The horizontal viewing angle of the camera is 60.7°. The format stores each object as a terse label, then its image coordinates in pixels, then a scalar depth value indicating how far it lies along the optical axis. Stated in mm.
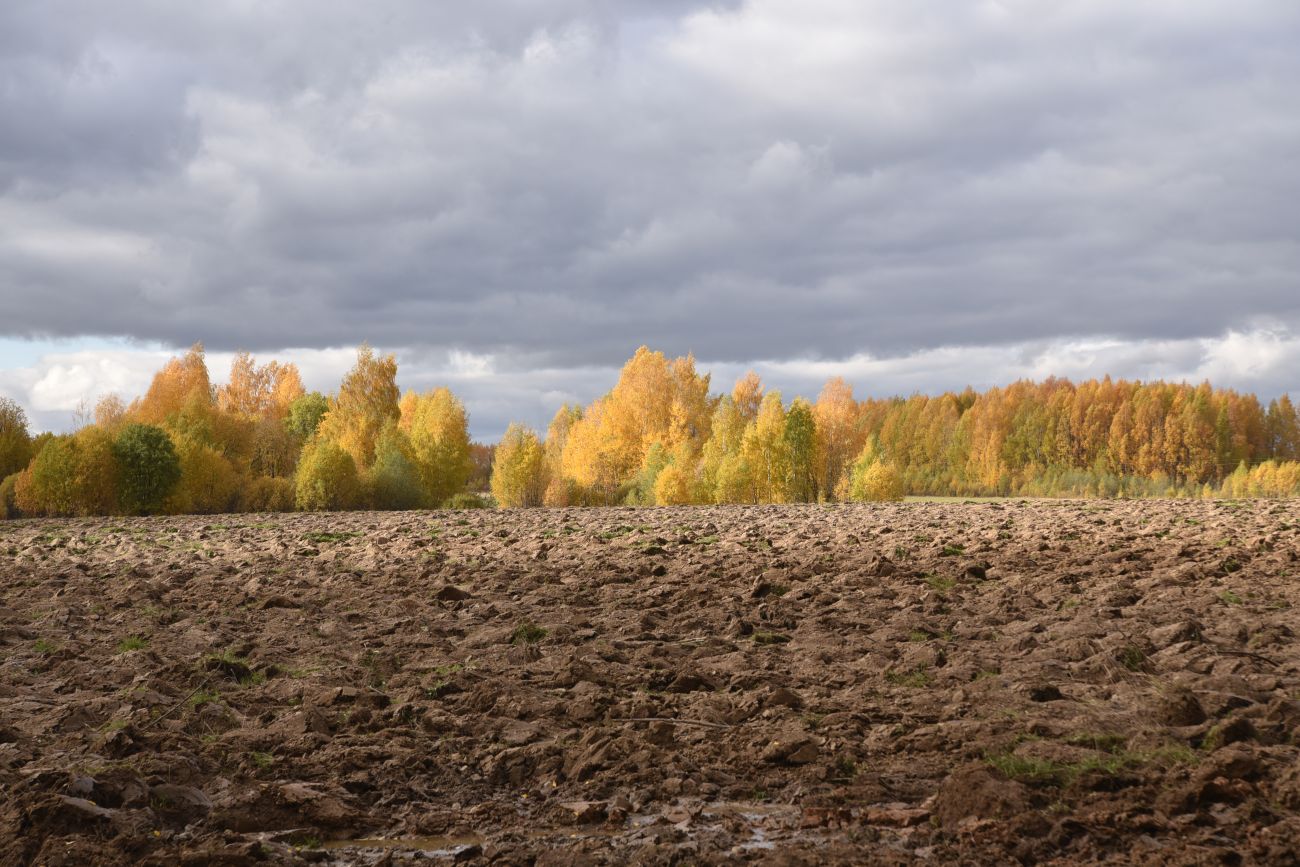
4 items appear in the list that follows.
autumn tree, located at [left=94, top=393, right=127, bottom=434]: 80062
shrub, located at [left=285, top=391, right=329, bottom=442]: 90375
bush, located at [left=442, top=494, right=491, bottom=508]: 59406
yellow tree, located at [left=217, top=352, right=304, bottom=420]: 93312
